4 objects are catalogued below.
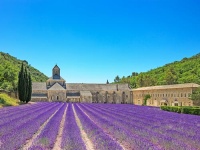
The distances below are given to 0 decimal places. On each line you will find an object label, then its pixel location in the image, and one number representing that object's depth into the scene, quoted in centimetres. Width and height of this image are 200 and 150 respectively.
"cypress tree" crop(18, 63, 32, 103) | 5270
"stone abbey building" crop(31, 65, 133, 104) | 8756
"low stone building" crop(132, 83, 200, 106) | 6053
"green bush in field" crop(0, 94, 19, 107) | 4482
